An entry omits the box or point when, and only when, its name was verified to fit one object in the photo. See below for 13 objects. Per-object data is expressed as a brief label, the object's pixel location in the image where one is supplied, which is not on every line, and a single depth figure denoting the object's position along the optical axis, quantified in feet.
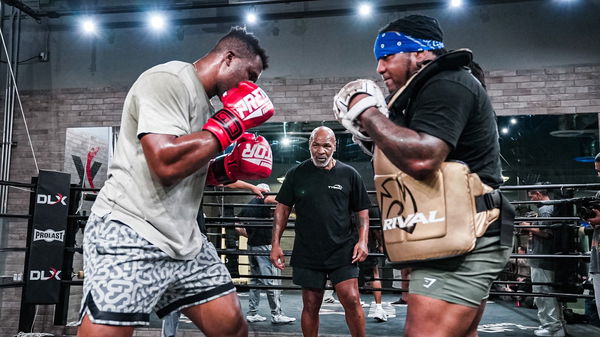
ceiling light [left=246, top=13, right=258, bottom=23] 21.03
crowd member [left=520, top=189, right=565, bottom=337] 14.89
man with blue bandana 4.75
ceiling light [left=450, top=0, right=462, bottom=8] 19.56
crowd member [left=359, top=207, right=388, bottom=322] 16.79
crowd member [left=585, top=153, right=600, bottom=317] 12.09
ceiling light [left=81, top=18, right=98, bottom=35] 21.71
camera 12.04
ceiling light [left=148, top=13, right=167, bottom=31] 21.44
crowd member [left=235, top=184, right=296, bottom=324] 16.47
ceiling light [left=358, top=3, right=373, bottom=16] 20.38
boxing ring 13.74
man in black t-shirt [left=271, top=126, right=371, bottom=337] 11.38
